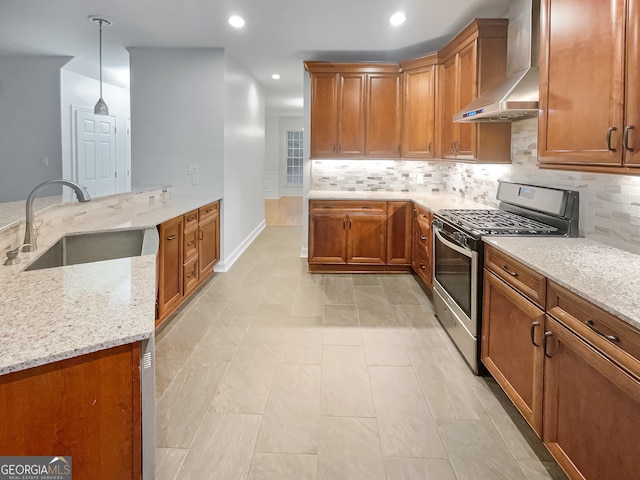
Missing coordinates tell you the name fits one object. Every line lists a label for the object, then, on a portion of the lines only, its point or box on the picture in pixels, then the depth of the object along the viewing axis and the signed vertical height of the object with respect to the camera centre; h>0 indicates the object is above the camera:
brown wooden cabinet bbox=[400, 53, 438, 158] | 4.91 +1.05
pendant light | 4.74 +0.95
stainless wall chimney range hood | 2.86 +0.84
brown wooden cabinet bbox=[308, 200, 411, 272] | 5.05 -0.34
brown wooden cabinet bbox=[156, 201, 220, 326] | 3.42 -0.45
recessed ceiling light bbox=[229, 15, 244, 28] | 3.98 +1.59
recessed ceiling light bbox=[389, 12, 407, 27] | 3.90 +1.59
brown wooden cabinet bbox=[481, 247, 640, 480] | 1.38 -0.61
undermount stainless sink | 2.75 -0.28
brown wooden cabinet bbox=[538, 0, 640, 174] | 1.69 +0.50
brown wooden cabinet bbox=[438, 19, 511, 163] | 3.71 +1.05
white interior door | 6.26 +0.75
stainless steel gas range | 2.70 -0.19
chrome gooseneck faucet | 2.11 -0.05
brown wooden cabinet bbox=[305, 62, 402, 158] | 5.29 +1.08
